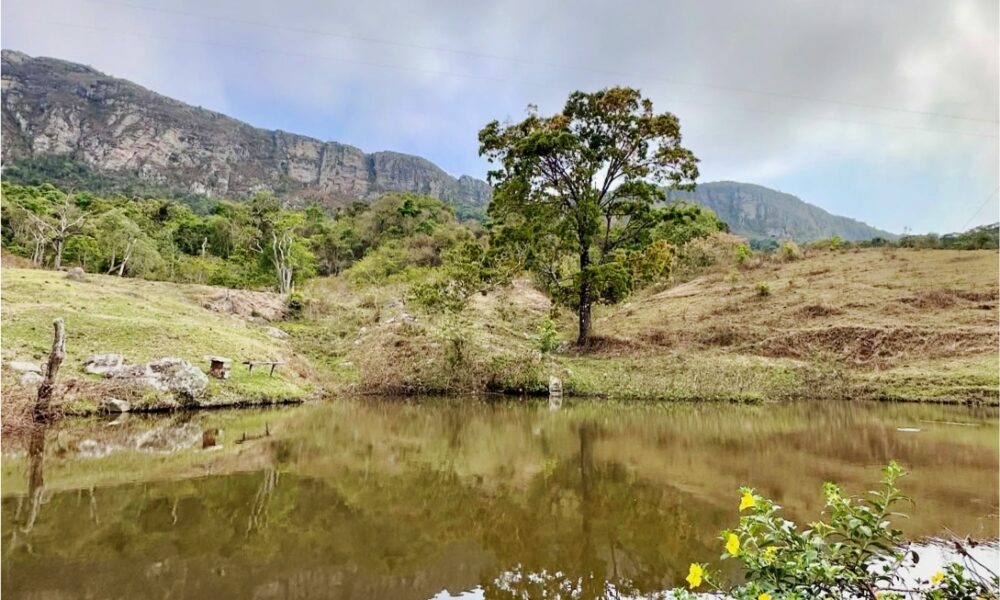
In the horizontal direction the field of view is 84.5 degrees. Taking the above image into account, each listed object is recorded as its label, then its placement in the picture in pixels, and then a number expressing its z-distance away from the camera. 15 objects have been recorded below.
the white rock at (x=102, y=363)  13.40
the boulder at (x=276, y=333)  23.52
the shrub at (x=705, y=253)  39.91
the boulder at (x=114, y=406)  12.61
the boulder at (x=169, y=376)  13.52
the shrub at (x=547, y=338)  21.53
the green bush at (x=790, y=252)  36.91
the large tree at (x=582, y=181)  22.64
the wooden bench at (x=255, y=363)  16.44
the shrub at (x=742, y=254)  37.12
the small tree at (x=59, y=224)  34.24
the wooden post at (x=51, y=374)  11.16
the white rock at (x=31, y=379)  11.61
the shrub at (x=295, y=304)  31.26
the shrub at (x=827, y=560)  2.53
